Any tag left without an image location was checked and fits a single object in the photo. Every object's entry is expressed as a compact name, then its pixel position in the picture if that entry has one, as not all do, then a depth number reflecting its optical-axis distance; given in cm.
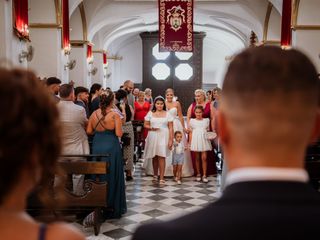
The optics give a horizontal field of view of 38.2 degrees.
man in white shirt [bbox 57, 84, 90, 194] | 588
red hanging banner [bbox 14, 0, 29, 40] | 895
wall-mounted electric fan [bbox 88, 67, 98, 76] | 1878
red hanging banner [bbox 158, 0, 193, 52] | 1409
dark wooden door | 2581
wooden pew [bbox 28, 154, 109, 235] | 534
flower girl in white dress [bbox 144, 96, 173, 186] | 855
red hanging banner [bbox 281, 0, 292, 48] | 1229
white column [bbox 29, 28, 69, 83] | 1244
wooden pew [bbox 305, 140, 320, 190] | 630
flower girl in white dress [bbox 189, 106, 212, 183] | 888
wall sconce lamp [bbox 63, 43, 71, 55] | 1322
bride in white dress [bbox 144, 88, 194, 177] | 909
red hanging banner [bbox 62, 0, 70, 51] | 1298
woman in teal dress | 605
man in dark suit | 100
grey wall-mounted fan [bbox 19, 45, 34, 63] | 928
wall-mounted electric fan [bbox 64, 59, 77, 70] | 1373
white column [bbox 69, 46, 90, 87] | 1655
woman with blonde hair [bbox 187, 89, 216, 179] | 903
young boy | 874
